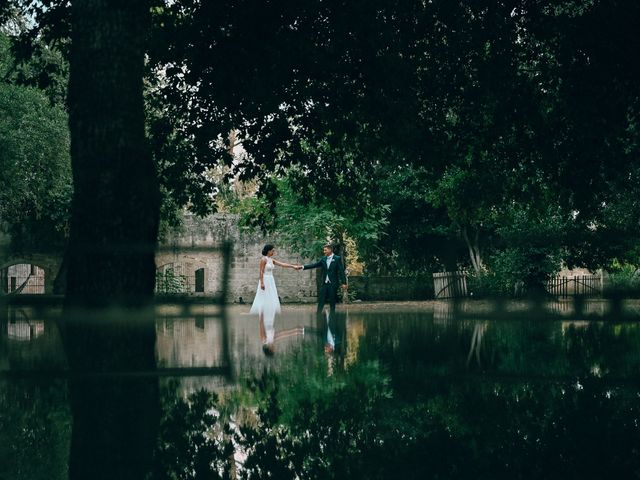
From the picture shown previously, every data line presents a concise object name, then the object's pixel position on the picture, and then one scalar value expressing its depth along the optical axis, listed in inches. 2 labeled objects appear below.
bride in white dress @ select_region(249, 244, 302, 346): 882.6
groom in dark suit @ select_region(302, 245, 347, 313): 962.7
